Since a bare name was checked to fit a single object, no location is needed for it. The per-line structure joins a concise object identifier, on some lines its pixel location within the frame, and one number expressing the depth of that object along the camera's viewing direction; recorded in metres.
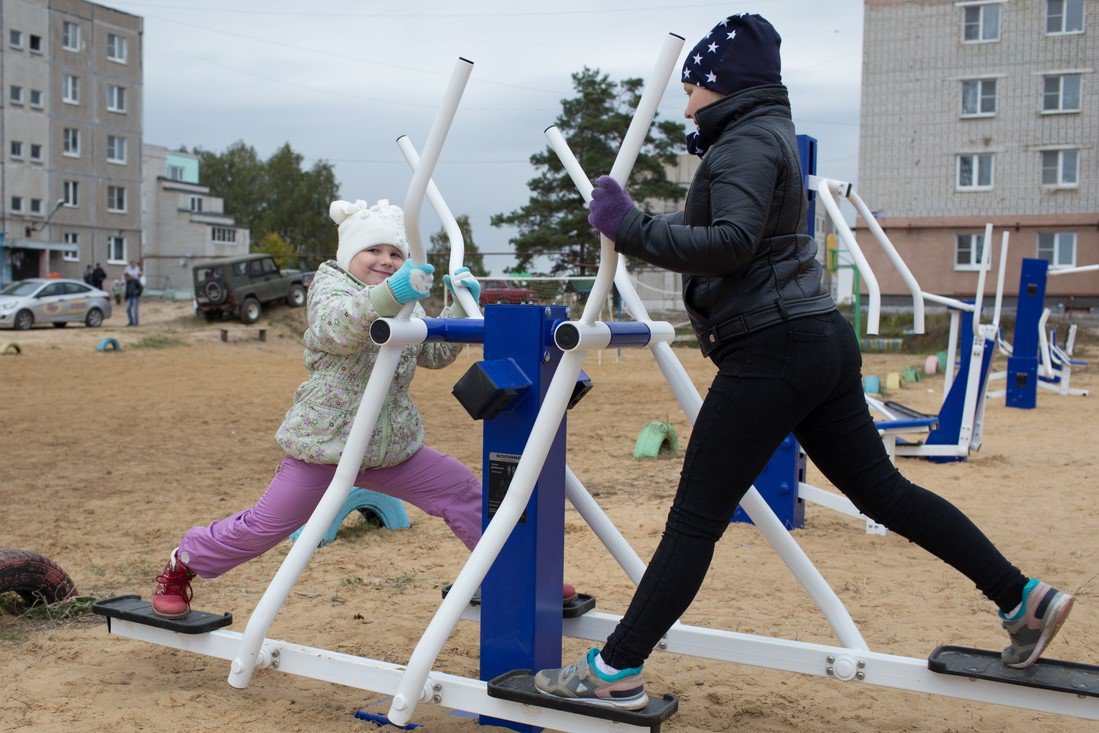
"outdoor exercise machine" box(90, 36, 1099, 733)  2.41
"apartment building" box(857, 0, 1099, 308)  34.47
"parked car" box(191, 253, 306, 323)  25.05
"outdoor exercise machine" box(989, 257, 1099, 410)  10.95
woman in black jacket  2.25
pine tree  30.59
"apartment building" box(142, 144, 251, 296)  53.72
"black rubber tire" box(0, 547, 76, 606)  3.58
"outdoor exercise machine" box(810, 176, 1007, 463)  6.94
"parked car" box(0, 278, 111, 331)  22.06
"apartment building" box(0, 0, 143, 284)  39.91
